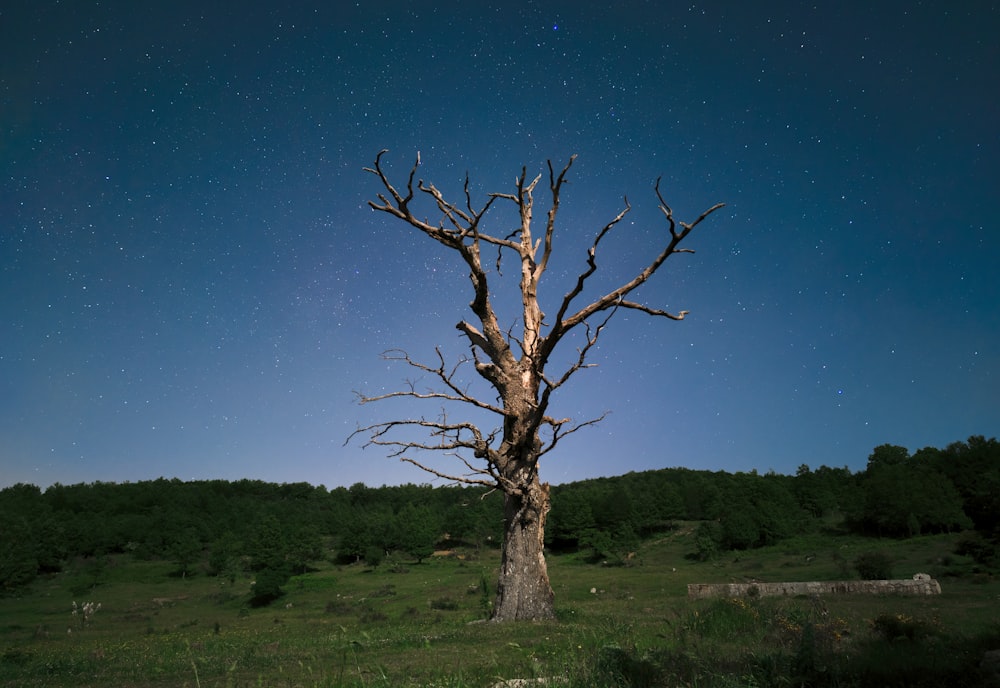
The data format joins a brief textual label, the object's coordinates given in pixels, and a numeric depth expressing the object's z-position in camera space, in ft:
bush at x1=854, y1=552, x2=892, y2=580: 111.86
